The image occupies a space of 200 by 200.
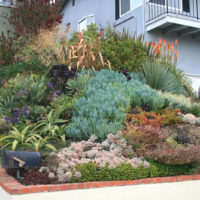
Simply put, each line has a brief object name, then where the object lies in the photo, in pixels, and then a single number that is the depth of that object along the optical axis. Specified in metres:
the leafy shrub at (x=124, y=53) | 9.98
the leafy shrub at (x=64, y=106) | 7.30
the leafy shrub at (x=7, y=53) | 11.92
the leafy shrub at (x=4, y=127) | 7.28
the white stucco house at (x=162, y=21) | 13.29
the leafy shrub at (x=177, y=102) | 8.23
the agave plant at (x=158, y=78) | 9.40
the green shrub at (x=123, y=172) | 4.98
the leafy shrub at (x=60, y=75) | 8.40
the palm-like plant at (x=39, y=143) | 5.94
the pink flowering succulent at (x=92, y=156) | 5.01
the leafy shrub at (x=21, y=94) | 7.86
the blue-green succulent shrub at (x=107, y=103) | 6.51
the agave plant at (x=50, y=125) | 6.80
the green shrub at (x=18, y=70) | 9.88
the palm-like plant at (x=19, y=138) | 6.23
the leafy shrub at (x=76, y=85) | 8.13
